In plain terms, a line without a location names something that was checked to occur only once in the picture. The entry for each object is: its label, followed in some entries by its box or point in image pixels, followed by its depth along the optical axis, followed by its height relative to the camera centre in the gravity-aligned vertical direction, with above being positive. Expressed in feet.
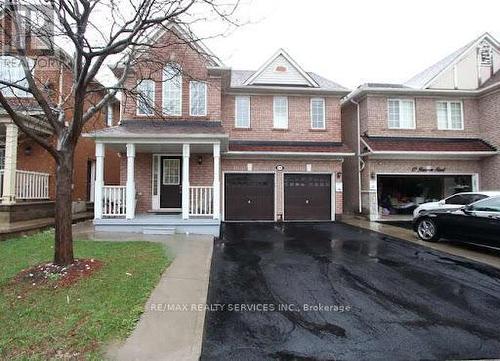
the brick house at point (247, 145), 46.37 +6.90
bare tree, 19.80 +8.43
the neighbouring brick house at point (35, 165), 37.45 +4.09
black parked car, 27.84 -2.85
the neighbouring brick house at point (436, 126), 53.01 +10.48
